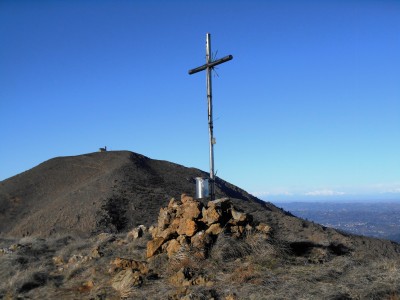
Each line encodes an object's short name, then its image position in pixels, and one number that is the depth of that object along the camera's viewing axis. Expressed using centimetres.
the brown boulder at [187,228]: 893
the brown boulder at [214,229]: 886
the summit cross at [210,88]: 1098
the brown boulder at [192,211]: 940
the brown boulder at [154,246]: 902
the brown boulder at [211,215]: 916
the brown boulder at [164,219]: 1008
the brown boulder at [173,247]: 846
